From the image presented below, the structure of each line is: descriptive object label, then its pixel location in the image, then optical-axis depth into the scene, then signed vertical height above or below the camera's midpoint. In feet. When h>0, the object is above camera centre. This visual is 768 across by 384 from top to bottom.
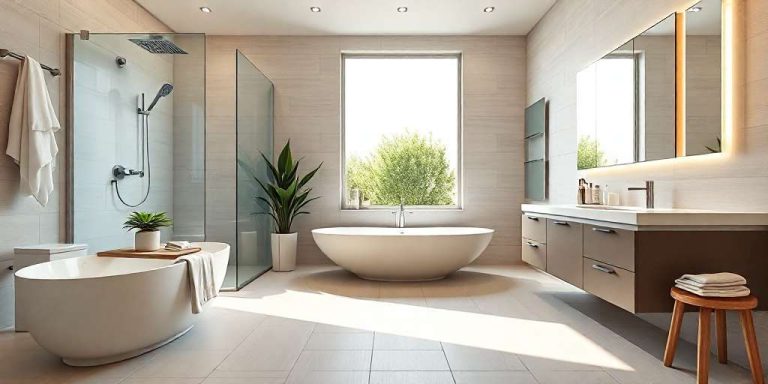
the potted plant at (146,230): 10.59 -0.87
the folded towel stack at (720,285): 7.09 -1.36
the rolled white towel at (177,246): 10.73 -1.23
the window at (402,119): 19.66 +2.88
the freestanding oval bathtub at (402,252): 14.65 -1.86
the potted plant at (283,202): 17.38 -0.42
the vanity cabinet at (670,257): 7.74 -1.06
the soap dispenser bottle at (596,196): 12.44 -0.13
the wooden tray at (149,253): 10.17 -1.32
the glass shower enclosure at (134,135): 12.60 +1.43
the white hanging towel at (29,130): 10.69 +1.29
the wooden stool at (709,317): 6.98 -1.87
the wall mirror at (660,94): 8.79 +2.04
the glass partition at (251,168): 14.79 +0.72
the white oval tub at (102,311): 7.59 -1.94
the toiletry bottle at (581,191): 12.64 -0.01
